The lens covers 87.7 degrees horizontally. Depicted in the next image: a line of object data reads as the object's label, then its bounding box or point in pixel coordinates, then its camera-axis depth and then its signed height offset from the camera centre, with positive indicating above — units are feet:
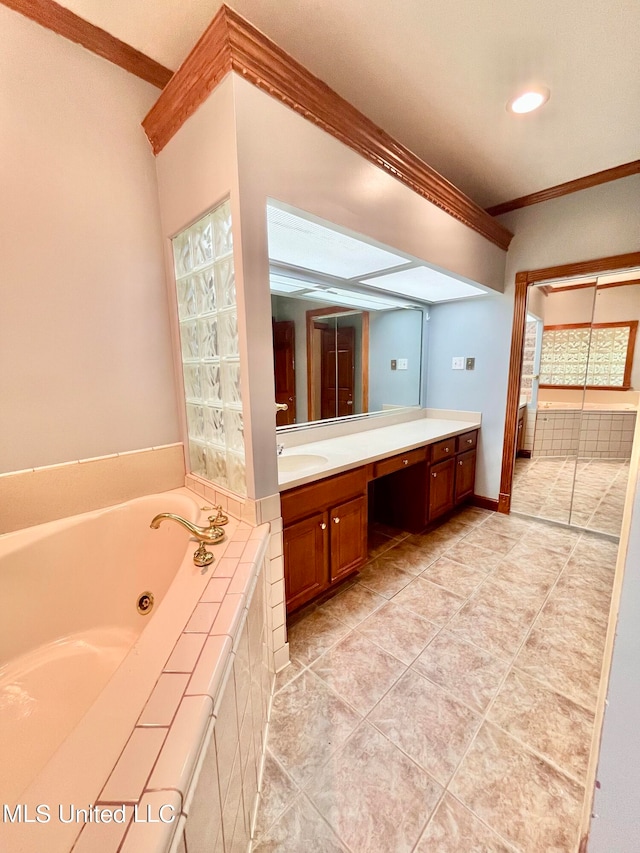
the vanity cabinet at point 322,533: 4.90 -2.60
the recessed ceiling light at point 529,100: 5.05 +4.14
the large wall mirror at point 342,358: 6.85 +0.32
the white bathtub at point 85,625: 2.12 -2.65
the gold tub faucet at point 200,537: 3.52 -1.81
